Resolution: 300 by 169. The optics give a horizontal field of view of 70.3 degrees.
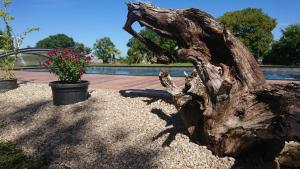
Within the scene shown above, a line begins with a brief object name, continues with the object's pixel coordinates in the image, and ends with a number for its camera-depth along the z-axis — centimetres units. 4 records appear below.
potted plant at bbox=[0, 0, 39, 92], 634
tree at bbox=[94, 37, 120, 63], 3609
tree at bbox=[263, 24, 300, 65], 2118
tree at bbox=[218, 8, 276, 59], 2814
